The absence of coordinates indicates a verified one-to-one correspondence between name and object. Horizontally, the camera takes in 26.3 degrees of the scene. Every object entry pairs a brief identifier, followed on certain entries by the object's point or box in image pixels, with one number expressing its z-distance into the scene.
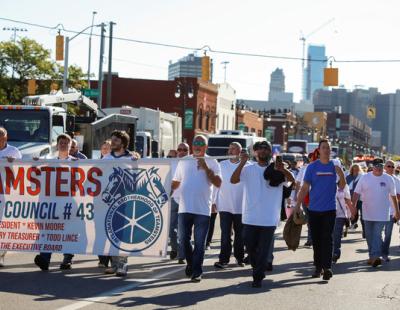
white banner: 10.93
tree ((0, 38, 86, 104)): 52.88
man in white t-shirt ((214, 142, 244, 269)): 12.70
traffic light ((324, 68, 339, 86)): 30.75
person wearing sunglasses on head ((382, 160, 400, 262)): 14.19
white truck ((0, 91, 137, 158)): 21.44
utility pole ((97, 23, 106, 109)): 43.75
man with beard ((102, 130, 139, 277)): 11.14
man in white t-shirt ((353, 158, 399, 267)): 13.59
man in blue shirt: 11.47
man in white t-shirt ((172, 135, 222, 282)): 10.77
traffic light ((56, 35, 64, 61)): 32.44
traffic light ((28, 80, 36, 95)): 45.00
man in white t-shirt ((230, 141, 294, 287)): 10.77
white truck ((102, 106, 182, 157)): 33.47
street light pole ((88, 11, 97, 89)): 58.13
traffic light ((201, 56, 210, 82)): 32.38
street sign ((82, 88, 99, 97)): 38.99
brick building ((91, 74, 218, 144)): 71.06
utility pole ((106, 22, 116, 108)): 43.03
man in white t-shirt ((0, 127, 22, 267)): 11.80
